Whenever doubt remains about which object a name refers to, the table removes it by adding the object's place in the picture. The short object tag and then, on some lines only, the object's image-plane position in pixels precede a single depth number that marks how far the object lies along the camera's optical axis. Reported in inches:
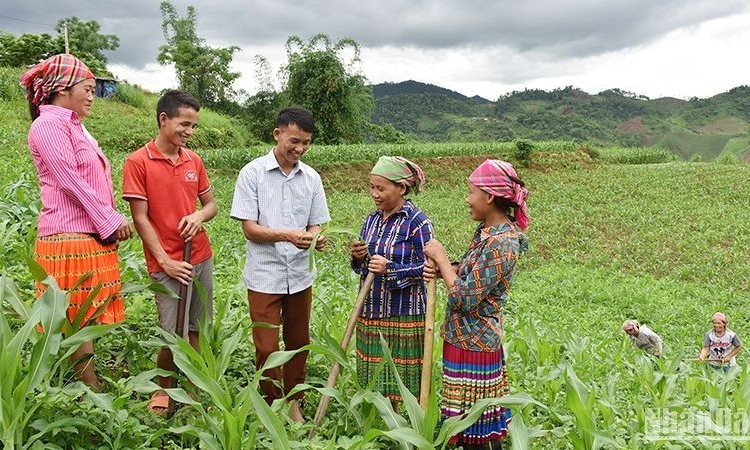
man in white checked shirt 108.0
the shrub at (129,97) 736.9
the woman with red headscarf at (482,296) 92.3
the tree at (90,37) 1284.4
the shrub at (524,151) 797.2
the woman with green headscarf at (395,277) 104.7
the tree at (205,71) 1160.8
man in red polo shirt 102.8
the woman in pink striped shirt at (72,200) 92.0
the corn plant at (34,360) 75.4
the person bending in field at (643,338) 219.0
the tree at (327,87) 970.7
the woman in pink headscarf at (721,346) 213.5
